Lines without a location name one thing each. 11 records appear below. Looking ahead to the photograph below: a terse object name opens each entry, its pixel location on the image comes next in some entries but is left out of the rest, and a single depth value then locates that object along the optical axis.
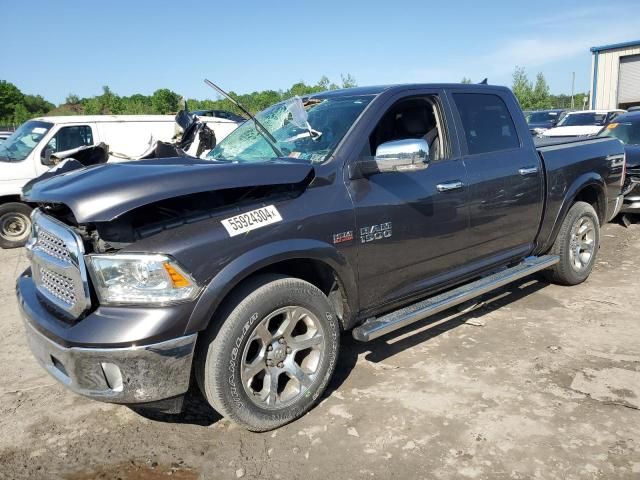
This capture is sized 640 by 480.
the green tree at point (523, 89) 43.47
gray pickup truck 2.53
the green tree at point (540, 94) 44.12
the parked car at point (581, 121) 15.99
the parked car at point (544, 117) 21.68
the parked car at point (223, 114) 22.89
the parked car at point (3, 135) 14.34
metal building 27.12
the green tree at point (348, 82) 39.38
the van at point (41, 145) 8.40
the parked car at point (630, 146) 7.96
